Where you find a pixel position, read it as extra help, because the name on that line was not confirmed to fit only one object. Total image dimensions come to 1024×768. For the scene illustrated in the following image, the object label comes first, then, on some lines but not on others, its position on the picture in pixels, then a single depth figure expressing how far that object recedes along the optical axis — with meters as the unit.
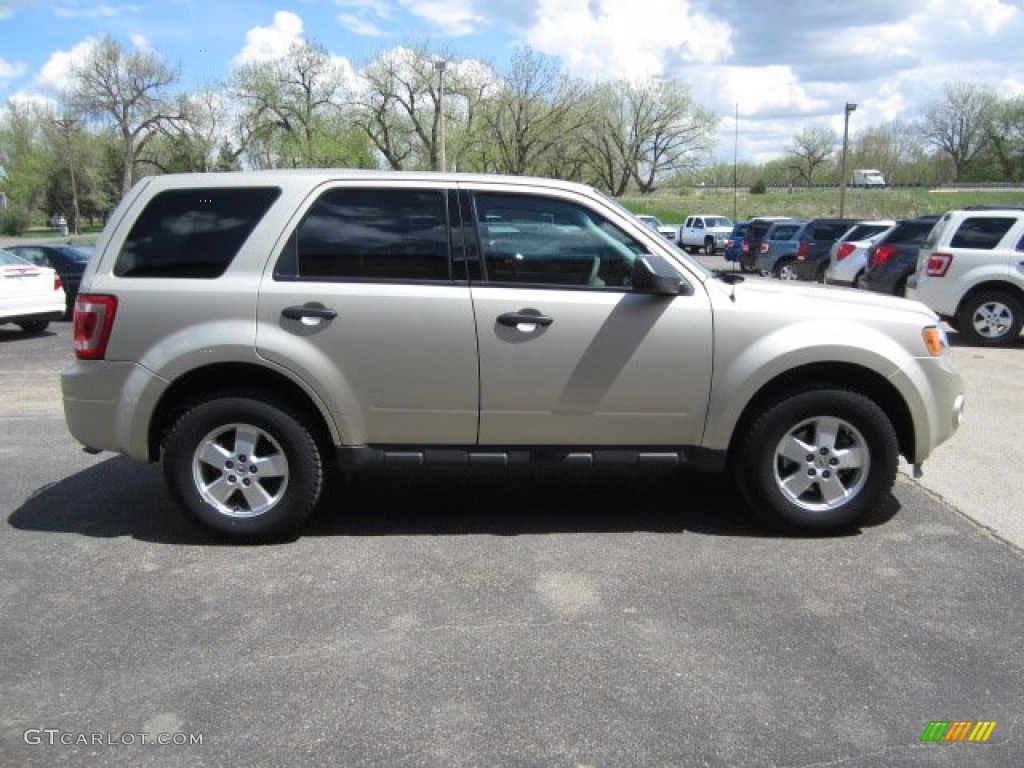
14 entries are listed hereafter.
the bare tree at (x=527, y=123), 55.91
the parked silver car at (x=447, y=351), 4.53
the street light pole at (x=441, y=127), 32.22
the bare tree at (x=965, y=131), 86.88
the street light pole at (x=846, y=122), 37.73
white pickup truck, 39.50
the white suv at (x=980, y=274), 11.63
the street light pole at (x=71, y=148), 62.43
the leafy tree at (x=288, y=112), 56.34
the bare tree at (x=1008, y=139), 84.88
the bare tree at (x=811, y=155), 93.94
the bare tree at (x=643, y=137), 74.88
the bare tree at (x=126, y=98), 59.06
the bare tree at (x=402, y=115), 54.84
